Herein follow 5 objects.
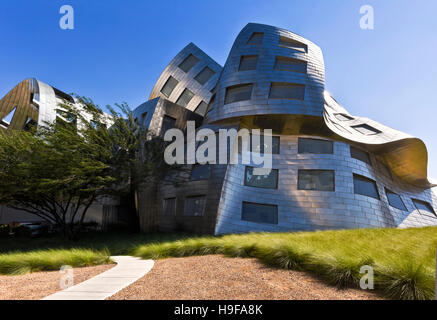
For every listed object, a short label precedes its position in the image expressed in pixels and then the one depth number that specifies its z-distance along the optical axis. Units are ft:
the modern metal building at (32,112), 80.48
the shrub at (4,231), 72.96
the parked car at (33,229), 76.69
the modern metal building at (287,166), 61.41
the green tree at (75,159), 46.34
